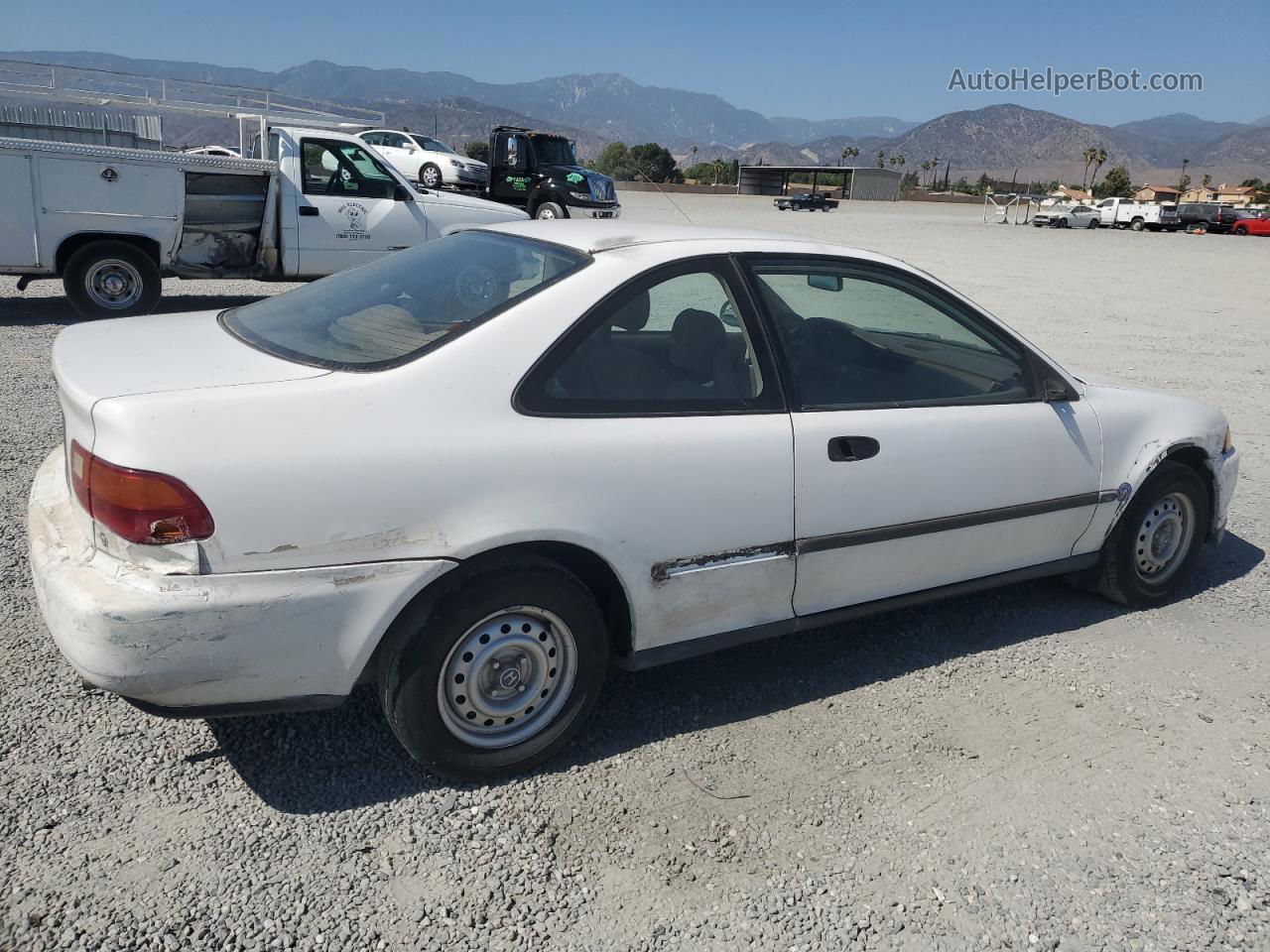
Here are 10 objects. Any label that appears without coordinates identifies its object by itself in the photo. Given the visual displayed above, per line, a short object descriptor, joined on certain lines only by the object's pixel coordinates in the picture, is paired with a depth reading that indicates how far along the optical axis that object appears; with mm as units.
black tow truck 22250
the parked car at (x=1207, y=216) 44875
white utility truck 9102
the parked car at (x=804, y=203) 53906
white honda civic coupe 2479
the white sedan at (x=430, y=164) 27188
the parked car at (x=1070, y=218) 48000
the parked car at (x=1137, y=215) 46406
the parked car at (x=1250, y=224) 43156
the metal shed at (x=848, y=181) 73500
